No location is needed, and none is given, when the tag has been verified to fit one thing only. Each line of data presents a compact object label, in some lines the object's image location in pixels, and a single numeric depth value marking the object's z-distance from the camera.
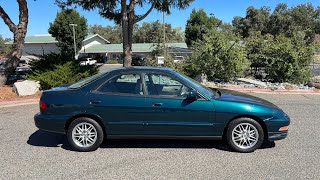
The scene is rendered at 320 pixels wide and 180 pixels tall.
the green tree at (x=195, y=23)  40.01
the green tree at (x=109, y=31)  73.17
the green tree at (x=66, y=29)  35.71
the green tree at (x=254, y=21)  46.88
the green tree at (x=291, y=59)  10.34
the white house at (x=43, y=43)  42.65
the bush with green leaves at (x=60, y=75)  8.70
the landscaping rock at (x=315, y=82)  10.24
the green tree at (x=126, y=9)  10.82
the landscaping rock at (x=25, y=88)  8.23
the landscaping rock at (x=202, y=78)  10.31
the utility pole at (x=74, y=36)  34.96
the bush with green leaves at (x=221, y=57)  10.33
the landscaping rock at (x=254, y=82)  10.03
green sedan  3.86
